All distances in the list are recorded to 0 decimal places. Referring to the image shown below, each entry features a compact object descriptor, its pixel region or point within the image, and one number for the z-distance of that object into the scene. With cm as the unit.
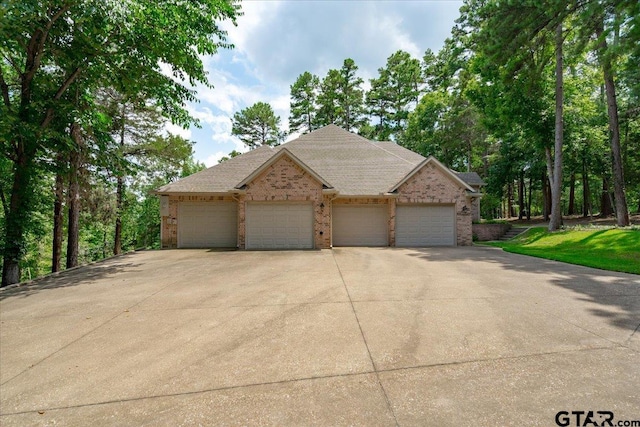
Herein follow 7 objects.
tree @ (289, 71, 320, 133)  3388
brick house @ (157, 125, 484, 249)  1251
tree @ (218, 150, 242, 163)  3346
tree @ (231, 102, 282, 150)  3328
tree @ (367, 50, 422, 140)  3288
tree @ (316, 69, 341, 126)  3300
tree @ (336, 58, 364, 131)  3319
